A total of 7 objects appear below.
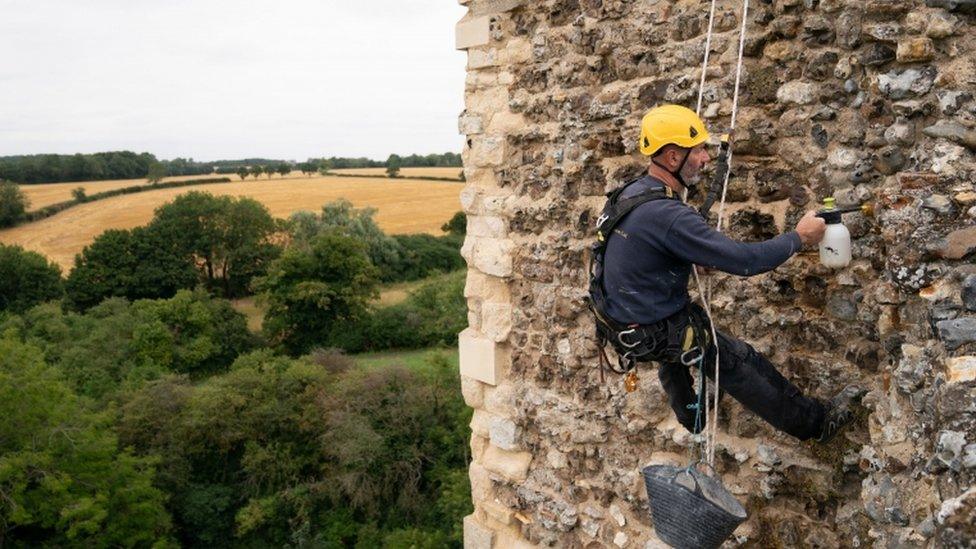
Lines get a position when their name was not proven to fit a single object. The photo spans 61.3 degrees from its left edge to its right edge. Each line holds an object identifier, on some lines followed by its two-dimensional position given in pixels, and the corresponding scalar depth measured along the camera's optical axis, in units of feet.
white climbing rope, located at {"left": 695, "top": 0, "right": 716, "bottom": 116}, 12.06
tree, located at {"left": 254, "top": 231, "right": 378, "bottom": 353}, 126.72
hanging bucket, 10.44
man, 11.16
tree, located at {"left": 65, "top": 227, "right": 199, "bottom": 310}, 136.77
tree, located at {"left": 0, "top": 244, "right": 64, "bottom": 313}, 133.90
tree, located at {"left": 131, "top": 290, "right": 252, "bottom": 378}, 113.09
